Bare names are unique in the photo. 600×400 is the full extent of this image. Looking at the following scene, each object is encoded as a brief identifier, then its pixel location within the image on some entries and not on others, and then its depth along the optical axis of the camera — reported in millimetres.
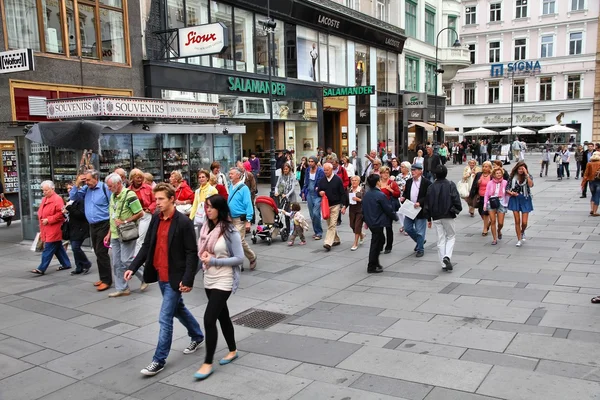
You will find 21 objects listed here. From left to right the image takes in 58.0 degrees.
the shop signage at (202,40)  16641
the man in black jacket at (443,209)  8961
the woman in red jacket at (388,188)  10773
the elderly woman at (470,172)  14070
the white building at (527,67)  53031
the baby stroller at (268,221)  11703
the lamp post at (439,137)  42488
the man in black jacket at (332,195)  11211
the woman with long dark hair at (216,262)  5168
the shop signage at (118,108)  11836
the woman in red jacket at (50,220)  9148
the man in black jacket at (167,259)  5230
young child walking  11573
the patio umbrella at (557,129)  44872
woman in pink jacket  10969
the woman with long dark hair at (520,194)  10719
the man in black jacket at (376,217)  9125
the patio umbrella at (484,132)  47906
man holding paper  10188
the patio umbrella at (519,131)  46500
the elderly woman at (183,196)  9602
